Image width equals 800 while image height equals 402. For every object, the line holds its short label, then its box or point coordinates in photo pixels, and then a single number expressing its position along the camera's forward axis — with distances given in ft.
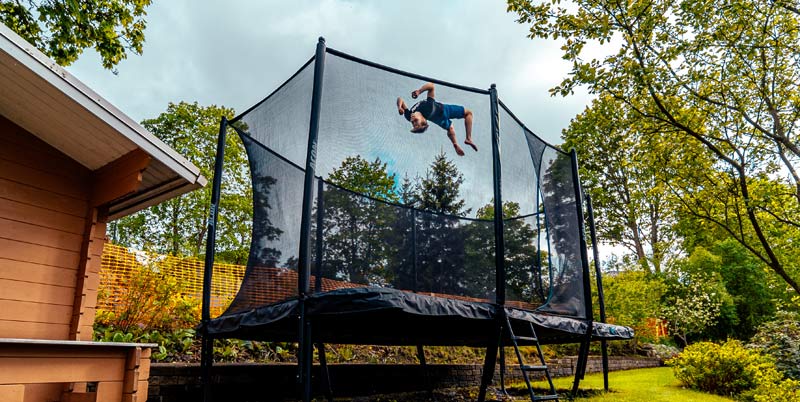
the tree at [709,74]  16.19
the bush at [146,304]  14.58
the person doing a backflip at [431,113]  11.62
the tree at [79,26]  17.20
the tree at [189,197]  42.37
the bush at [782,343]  19.14
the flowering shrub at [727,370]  16.34
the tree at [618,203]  47.88
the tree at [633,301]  29.94
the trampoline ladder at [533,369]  9.42
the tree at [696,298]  35.29
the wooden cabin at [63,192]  8.26
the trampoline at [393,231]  9.82
